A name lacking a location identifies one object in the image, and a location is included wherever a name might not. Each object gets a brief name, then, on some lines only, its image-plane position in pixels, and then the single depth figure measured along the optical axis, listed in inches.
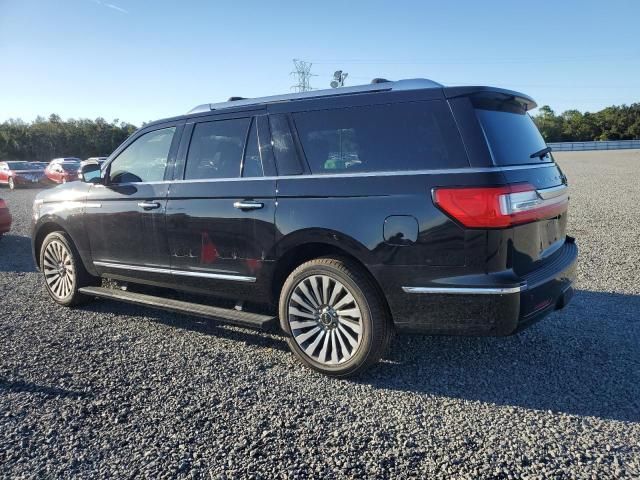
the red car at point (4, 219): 389.4
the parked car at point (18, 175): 1035.3
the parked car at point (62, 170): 1011.4
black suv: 125.1
